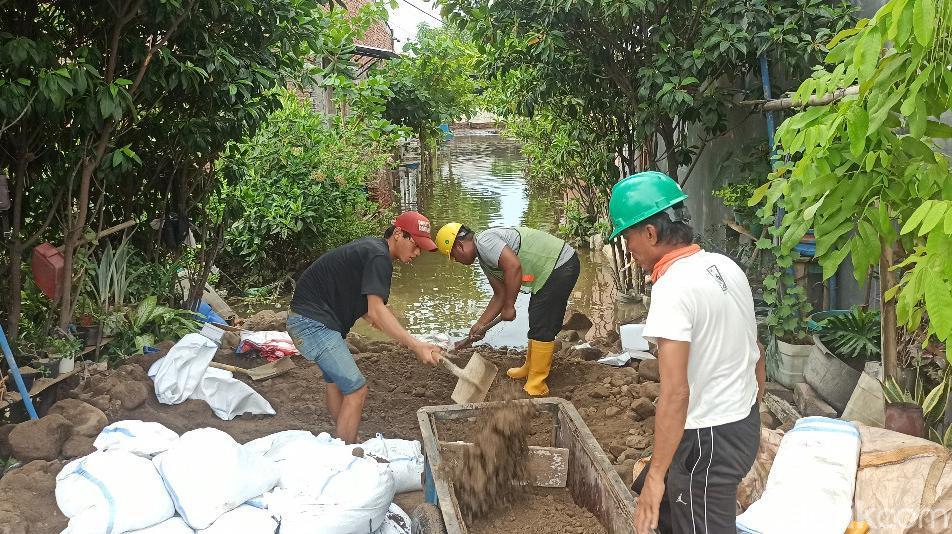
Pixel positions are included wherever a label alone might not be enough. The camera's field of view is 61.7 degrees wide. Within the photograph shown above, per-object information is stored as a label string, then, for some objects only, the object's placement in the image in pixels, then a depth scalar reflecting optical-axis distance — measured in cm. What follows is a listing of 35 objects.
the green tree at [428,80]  1694
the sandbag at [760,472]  385
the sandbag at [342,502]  351
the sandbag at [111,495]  328
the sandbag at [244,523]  338
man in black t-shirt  465
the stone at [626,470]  444
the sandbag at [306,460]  372
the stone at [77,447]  439
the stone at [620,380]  599
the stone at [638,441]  487
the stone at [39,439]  427
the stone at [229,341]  679
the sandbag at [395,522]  387
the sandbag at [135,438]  368
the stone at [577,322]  816
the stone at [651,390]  543
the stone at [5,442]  435
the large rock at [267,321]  765
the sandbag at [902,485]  338
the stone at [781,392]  526
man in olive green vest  598
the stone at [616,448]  491
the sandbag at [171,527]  335
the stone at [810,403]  485
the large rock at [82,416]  455
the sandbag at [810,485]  347
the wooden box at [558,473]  340
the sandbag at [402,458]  447
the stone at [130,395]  503
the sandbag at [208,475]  341
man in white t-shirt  263
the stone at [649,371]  591
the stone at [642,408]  523
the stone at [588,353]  699
